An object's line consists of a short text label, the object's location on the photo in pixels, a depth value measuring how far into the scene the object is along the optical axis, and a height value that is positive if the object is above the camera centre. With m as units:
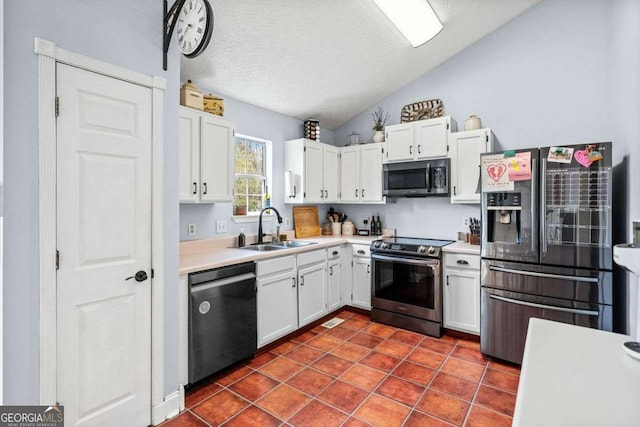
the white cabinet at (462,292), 3.07 -0.80
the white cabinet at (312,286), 3.23 -0.79
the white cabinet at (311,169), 3.87 +0.55
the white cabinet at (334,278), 3.65 -0.78
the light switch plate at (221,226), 3.21 -0.14
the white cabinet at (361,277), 3.74 -0.78
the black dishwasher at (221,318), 2.22 -0.81
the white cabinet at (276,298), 2.78 -0.80
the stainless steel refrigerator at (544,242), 2.34 -0.23
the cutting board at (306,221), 4.13 -0.11
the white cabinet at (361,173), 4.04 +0.53
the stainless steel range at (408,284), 3.22 -0.77
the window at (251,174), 3.56 +0.46
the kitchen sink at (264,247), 3.32 -0.37
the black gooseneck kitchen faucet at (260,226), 3.44 -0.15
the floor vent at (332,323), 3.52 -1.26
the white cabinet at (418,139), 3.47 +0.85
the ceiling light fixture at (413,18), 2.69 +1.79
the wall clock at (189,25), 1.67 +1.06
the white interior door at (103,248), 1.57 -0.19
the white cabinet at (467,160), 3.27 +0.56
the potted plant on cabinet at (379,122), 4.06 +1.24
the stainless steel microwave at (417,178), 3.47 +0.40
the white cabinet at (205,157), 2.53 +0.47
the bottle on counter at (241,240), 3.32 -0.29
